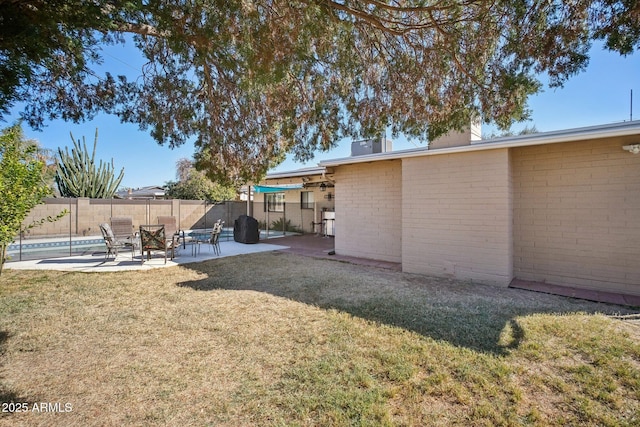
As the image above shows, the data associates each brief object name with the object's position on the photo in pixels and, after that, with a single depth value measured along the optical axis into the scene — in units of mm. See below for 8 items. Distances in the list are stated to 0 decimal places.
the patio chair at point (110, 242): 8664
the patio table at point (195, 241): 10228
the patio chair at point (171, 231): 9156
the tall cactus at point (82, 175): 17156
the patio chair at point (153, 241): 8469
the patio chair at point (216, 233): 10180
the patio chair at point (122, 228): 10997
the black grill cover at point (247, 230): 12750
